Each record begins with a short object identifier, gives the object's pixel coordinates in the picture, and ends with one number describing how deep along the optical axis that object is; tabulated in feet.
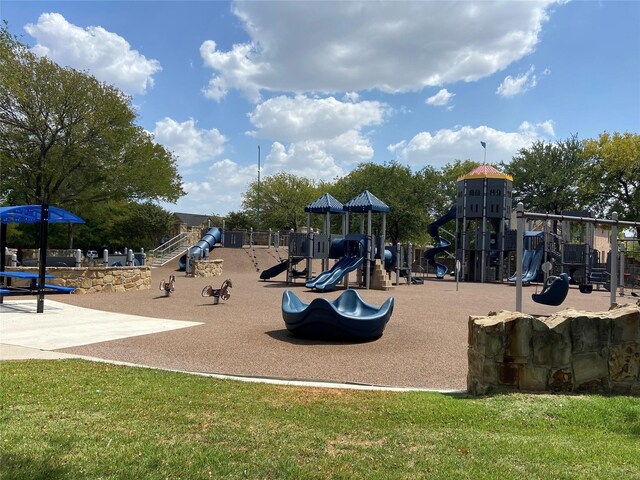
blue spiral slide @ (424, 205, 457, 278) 117.91
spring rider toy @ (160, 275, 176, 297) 55.88
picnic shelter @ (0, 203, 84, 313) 42.44
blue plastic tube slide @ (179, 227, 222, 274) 96.76
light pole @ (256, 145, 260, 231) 211.25
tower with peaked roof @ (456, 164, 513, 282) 111.04
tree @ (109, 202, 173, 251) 159.22
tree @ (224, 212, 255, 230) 215.51
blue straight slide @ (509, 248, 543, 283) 95.25
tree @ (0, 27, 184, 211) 92.53
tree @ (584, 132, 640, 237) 120.37
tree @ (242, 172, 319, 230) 211.61
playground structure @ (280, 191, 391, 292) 75.97
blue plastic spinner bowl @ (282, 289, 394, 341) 31.81
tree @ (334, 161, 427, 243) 141.38
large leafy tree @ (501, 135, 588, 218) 141.69
